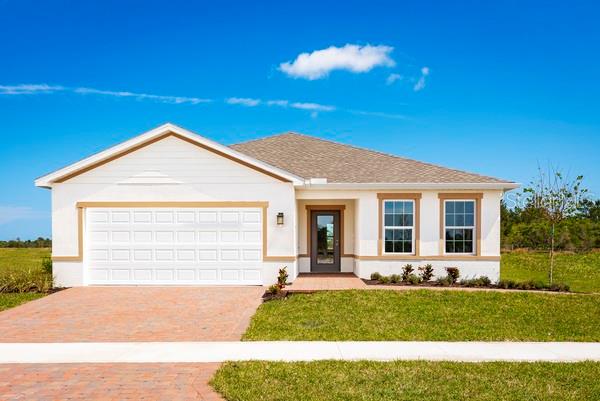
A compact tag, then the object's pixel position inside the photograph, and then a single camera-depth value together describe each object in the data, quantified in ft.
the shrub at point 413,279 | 51.43
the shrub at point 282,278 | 45.97
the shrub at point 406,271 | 53.31
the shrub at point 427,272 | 53.62
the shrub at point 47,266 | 53.52
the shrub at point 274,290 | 43.91
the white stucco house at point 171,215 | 51.03
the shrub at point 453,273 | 53.31
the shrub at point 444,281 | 51.00
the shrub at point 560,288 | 49.20
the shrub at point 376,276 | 53.23
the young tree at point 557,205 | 56.54
